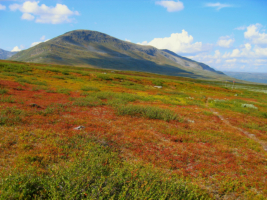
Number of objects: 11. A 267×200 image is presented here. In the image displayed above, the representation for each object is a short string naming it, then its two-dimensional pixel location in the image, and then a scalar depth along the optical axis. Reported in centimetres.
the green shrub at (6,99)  1433
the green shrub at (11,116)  980
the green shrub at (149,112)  1540
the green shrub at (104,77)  5230
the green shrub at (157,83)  5591
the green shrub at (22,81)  2843
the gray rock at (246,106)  2738
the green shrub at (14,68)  4315
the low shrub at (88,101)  1722
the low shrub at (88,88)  2767
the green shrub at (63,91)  2293
